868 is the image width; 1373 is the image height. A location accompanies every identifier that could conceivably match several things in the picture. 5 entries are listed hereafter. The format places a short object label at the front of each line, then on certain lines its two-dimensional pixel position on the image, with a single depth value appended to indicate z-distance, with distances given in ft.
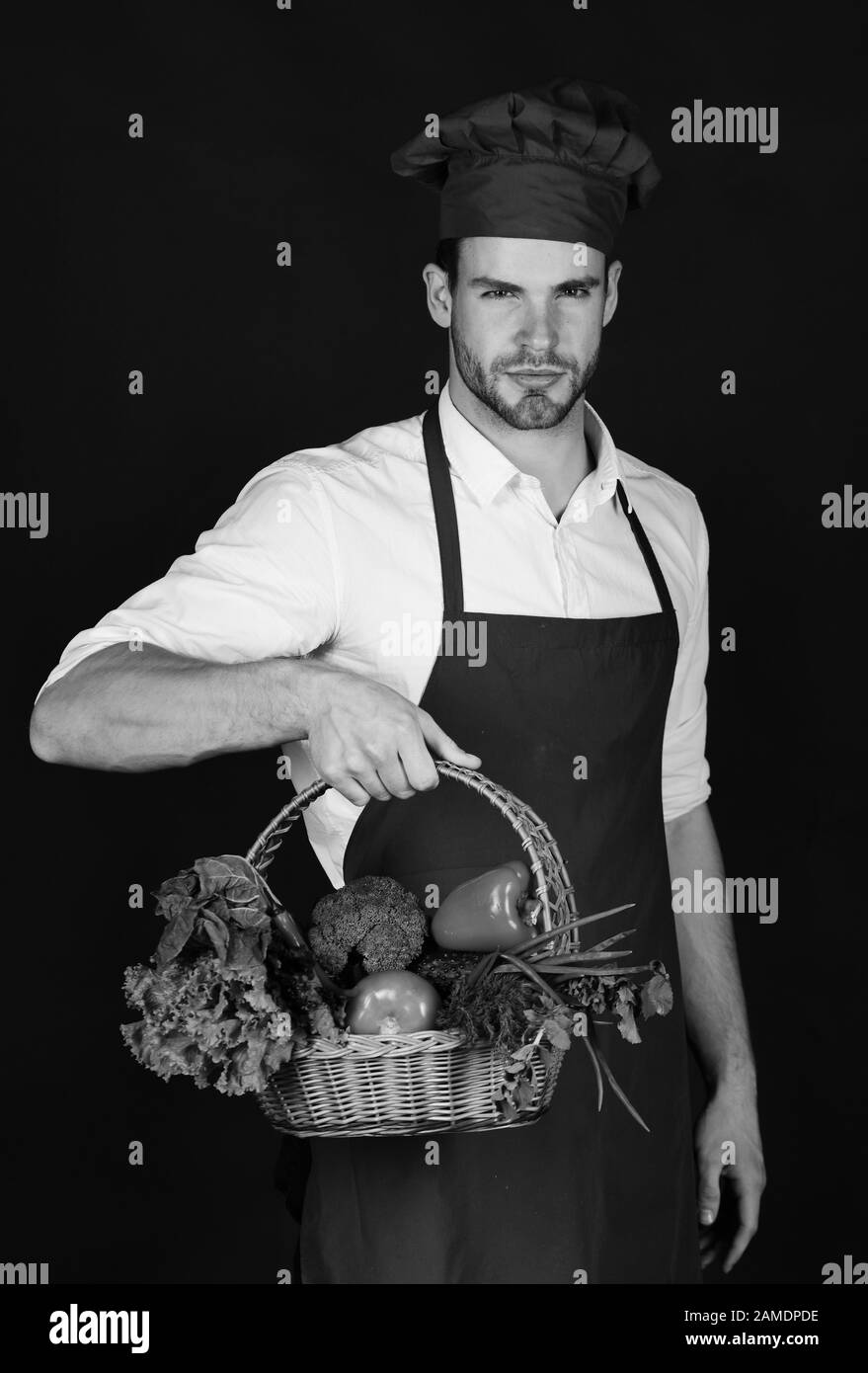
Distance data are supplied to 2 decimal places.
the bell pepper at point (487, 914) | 6.40
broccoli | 6.22
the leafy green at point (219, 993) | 5.70
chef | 7.15
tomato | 5.93
